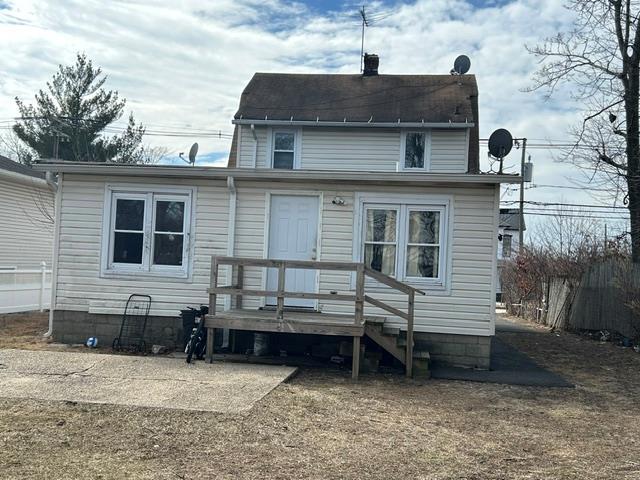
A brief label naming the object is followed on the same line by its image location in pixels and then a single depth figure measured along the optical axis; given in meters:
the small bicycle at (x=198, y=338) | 8.51
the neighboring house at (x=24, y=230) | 14.05
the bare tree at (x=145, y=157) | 32.28
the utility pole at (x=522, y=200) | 27.83
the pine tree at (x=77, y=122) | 29.14
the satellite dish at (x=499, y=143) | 10.96
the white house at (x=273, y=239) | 9.30
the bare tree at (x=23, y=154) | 30.25
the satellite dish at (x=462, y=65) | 19.20
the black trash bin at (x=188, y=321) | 9.23
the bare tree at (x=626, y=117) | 14.82
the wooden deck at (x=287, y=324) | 8.20
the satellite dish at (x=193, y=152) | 14.67
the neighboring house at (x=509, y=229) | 38.89
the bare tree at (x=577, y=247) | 16.58
